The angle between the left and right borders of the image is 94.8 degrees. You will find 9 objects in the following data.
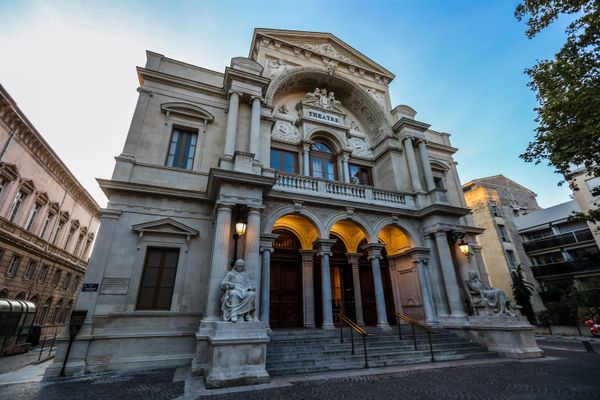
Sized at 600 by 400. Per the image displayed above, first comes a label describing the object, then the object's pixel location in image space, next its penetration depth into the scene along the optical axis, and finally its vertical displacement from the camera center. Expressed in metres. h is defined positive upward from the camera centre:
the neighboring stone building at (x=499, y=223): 26.49 +8.30
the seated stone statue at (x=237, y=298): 6.95 +0.36
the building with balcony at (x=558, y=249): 24.17 +5.26
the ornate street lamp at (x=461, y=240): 11.56 +2.84
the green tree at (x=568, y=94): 7.74 +6.01
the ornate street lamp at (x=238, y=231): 8.47 +2.35
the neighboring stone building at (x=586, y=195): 23.33 +9.15
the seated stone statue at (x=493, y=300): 9.59 +0.31
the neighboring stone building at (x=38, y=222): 16.44 +6.40
